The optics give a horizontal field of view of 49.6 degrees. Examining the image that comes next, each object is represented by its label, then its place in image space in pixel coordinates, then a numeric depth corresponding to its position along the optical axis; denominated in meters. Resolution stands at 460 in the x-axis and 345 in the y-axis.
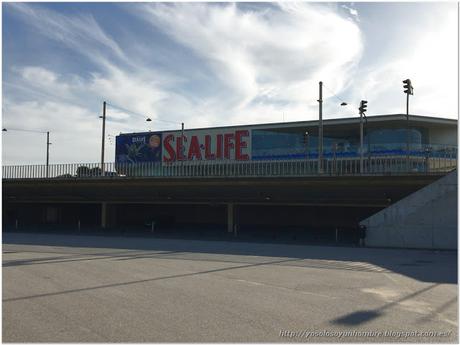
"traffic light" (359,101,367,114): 31.78
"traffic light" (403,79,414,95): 29.94
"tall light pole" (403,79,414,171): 29.94
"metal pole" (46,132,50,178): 58.41
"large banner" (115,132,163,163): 59.06
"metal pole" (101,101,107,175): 39.22
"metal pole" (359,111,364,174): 29.22
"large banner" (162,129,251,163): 53.06
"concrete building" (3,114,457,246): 31.57
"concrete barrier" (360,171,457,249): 24.59
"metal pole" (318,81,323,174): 33.51
